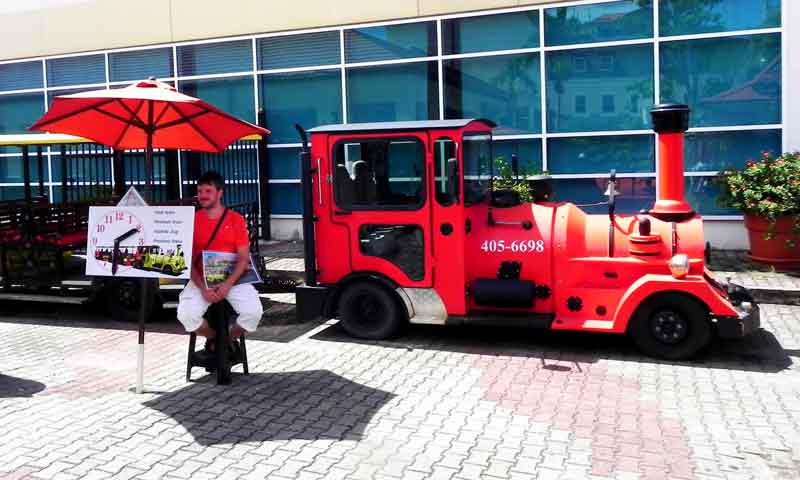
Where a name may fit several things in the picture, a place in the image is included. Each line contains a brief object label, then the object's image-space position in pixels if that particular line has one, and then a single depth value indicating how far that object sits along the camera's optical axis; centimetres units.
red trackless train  678
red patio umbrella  624
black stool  630
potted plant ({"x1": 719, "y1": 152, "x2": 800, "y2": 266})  1009
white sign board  609
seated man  622
